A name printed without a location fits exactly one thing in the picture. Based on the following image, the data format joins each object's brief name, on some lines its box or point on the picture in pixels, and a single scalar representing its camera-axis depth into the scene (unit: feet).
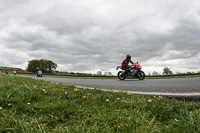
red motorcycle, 35.32
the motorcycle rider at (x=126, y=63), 36.17
